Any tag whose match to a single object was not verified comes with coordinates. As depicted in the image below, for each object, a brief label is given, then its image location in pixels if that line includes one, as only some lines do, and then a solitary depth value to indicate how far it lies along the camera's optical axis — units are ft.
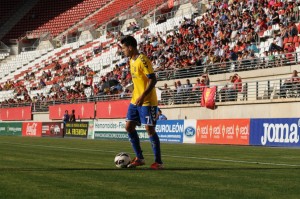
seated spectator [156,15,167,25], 164.35
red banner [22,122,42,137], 153.29
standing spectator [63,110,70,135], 142.45
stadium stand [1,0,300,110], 98.58
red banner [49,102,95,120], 146.20
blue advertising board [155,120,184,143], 102.06
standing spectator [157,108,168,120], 110.22
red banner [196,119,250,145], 86.74
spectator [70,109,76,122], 142.72
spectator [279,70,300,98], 86.33
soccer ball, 39.32
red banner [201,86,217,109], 105.09
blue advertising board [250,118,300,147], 76.07
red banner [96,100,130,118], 129.70
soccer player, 38.37
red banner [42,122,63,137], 144.05
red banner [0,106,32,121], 174.50
